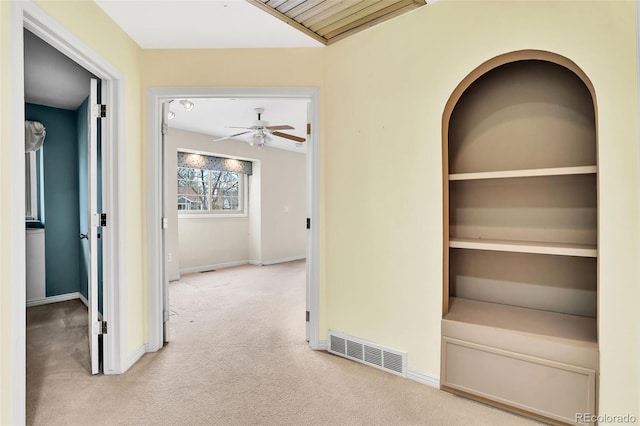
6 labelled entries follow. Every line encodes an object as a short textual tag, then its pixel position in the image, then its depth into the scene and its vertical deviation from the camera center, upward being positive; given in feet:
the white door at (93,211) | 7.21 -0.03
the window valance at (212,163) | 18.44 +2.81
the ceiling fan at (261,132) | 13.83 +3.49
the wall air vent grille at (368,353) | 7.20 -3.45
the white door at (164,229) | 8.64 -0.53
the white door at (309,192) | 8.48 +0.44
